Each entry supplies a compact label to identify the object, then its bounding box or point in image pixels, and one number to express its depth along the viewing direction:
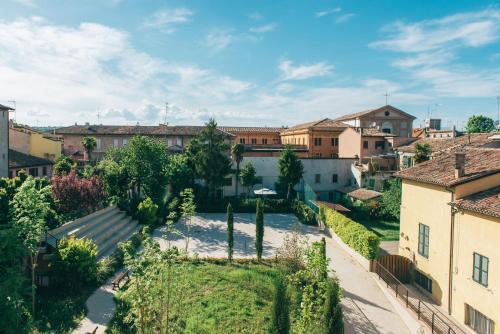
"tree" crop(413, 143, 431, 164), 31.31
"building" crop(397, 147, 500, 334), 13.66
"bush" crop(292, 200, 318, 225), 30.09
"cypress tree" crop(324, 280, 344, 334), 9.15
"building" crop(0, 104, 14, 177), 27.00
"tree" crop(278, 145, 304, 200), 34.31
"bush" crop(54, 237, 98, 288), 15.54
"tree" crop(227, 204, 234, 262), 20.22
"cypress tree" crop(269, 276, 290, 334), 9.22
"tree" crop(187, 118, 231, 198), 33.25
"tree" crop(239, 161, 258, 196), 35.50
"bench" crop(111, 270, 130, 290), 16.16
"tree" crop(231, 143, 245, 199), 35.00
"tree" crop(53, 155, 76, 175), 35.50
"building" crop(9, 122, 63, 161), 37.81
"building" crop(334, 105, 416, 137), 58.28
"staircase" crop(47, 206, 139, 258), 19.23
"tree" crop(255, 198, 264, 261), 20.52
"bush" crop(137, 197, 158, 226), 27.22
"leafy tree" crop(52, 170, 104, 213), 22.27
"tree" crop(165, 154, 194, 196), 32.78
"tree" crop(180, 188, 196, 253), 22.38
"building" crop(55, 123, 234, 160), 53.91
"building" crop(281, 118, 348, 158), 52.56
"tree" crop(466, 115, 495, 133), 75.38
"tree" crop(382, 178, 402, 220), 28.25
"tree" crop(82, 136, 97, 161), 46.12
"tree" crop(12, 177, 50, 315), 11.97
